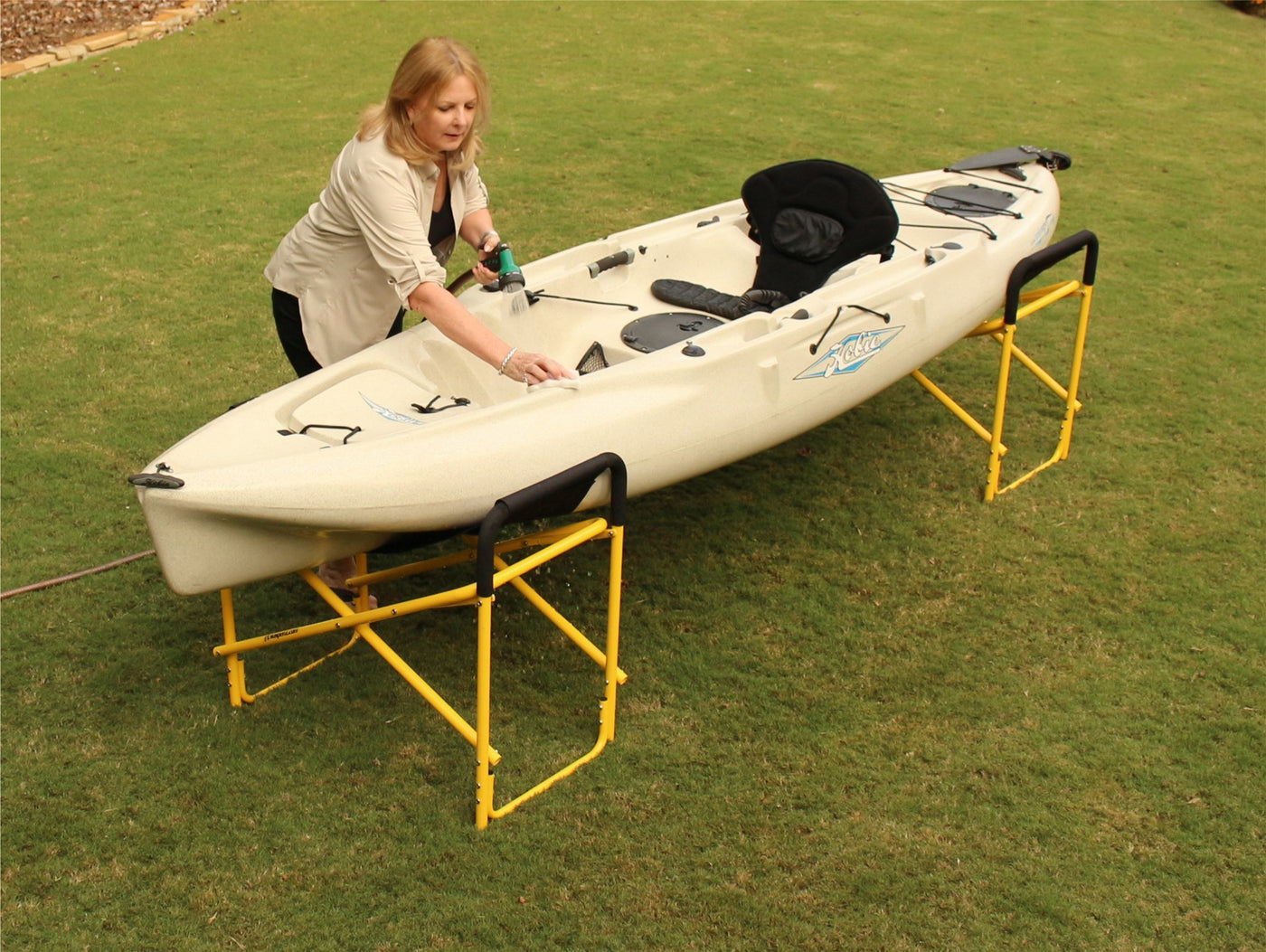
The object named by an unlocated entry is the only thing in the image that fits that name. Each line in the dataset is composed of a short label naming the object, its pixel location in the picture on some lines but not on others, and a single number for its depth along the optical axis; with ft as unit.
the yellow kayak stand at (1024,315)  13.87
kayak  9.46
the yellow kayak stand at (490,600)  9.22
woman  10.43
